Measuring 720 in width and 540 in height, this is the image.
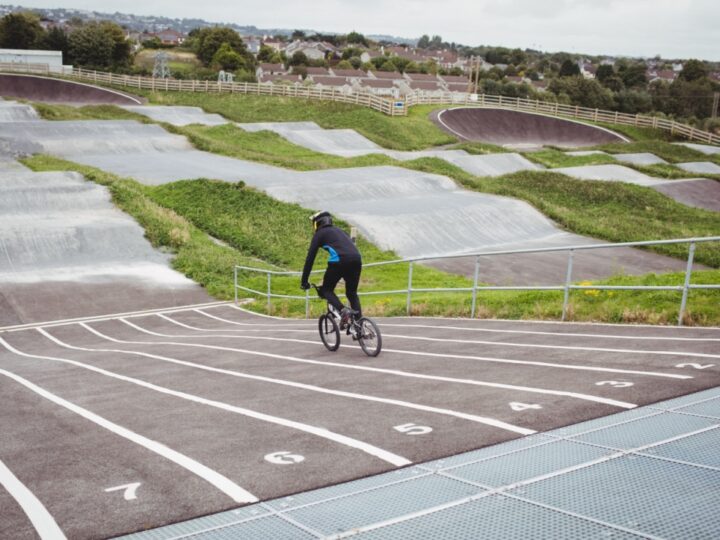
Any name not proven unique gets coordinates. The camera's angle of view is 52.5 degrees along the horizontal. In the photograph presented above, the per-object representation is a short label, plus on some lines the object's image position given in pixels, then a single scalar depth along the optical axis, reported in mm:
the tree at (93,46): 105438
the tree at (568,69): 179750
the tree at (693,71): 143500
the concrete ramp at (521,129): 71438
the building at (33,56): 95750
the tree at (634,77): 163750
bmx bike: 10906
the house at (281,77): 145988
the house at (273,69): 165375
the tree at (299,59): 178375
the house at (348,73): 164912
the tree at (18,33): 113438
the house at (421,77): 159250
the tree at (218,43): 129125
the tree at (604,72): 159575
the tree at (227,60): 119062
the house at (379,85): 147362
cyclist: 10445
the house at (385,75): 162500
